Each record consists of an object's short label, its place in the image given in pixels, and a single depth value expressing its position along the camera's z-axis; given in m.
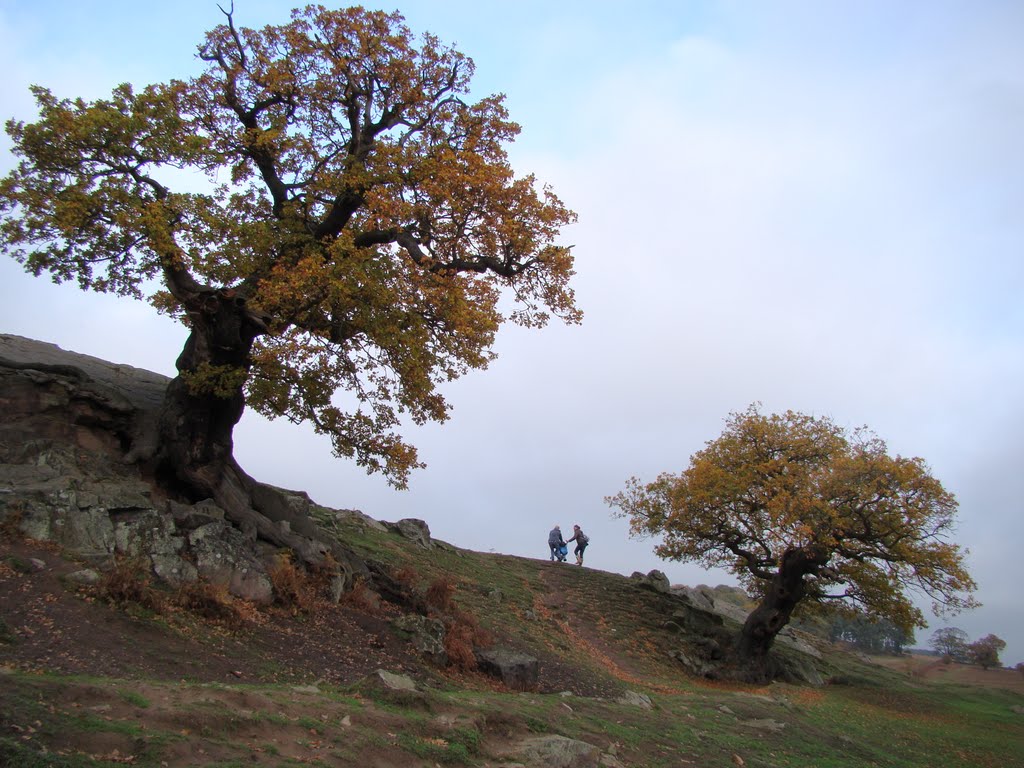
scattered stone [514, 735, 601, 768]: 8.62
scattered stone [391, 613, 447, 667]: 13.70
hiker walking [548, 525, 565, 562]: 36.59
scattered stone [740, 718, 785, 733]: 14.14
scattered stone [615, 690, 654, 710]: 14.09
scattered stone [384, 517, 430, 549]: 29.02
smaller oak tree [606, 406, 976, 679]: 24.16
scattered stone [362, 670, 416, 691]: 9.72
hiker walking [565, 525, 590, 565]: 36.66
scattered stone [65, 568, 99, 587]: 10.51
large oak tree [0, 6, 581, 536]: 13.30
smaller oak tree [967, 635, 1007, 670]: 43.94
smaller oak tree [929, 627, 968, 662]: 53.12
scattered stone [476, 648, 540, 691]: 13.94
